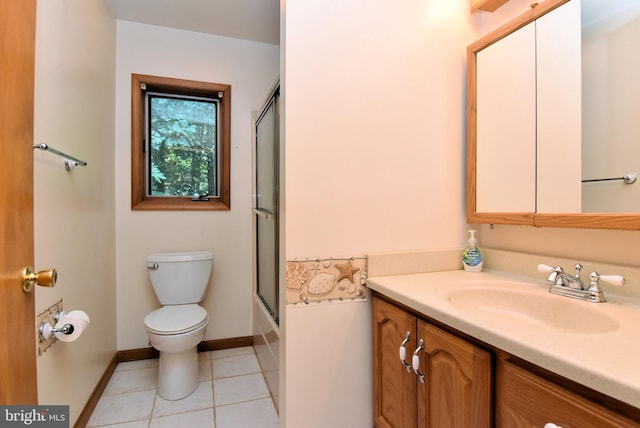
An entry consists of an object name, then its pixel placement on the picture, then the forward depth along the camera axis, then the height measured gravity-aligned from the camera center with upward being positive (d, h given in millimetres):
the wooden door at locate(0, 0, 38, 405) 602 +31
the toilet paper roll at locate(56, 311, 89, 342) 1165 -432
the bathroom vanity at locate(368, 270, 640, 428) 586 -358
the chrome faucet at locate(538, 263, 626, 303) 930 -238
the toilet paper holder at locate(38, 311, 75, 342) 1147 -444
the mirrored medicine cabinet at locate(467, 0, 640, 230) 990 +358
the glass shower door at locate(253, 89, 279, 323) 1686 +44
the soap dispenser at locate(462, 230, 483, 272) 1409 -209
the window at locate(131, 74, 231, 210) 2260 +530
